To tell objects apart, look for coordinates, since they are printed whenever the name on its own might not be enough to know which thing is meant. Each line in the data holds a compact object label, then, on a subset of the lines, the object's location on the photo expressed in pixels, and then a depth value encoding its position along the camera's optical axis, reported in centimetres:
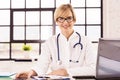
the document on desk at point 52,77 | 192
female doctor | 224
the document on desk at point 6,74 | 229
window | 552
